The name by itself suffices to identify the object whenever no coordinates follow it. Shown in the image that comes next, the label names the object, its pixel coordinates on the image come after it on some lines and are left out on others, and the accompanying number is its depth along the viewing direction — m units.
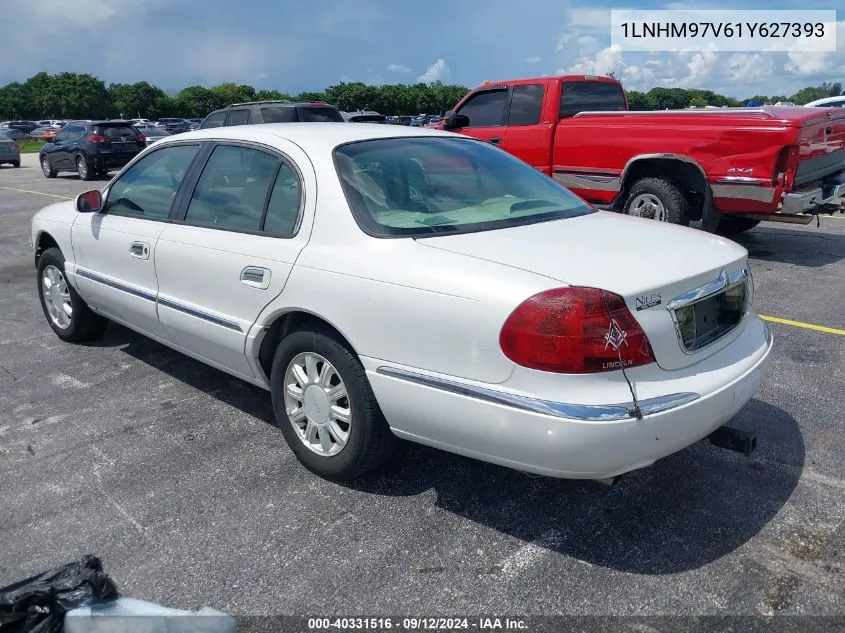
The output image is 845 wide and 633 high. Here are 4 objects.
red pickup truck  6.98
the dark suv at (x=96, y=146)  19.47
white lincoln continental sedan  2.53
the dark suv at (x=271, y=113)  12.93
